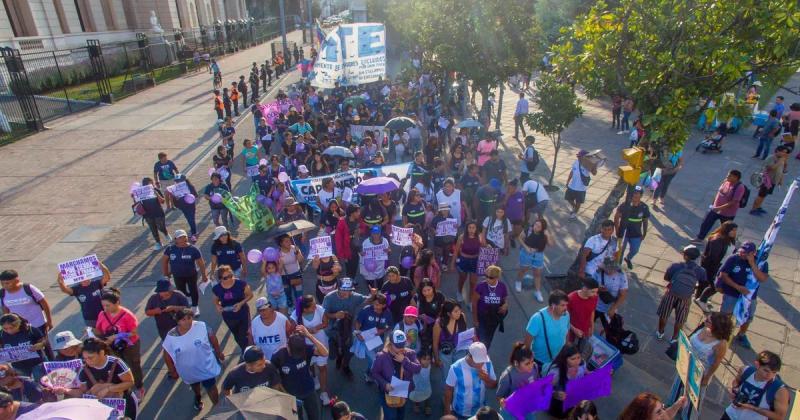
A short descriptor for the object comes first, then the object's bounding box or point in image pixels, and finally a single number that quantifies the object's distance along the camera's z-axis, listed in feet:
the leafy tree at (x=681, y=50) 18.52
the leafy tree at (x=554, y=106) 38.58
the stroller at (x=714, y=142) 51.03
